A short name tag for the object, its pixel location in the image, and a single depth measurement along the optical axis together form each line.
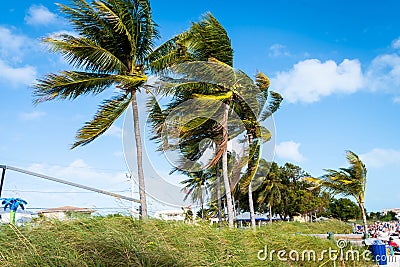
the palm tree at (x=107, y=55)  14.02
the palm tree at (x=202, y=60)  15.85
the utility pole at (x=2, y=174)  10.48
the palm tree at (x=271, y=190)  47.38
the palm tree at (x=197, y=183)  17.06
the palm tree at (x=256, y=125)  18.73
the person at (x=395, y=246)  16.17
